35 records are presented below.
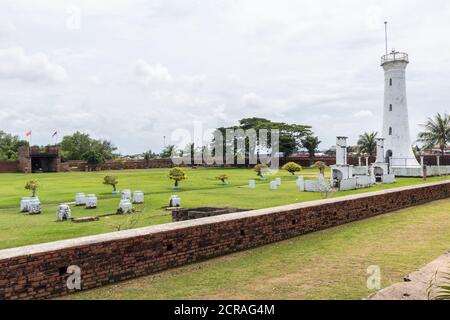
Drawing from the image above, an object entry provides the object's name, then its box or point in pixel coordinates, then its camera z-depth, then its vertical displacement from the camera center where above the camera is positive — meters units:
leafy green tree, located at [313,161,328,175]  28.52 -0.20
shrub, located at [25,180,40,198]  16.95 -0.78
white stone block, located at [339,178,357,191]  21.20 -1.18
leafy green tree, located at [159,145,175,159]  65.46 +2.00
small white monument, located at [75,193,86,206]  16.16 -1.36
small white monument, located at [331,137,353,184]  22.88 -0.12
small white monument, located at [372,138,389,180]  26.28 -0.36
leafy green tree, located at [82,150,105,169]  47.78 +0.83
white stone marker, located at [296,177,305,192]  20.36 -1.08
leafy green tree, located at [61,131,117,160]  59.34 +2.88
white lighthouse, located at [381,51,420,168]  32.31 +3.53
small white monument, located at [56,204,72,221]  12.18 -1.40
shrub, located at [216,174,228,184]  26.30 -0.87
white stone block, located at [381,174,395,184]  25.77 -1.10
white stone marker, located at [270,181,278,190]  21.97 -1.19
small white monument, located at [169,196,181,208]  15.03 -1.38
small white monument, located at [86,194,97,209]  15.21 -1.36
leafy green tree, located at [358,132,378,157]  49.62 +2.14
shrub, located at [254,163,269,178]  30.38 -0.45
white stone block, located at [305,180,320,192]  19.88 -1.11
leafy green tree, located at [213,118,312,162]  55.03 +3.27
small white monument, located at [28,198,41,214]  13.87 -1.39
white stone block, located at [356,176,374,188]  22.68 -1.10
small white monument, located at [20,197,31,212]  14.42 -1.35
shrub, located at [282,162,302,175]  32.44 -0.35
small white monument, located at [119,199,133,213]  13.66 -1.37
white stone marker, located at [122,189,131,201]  15.74 -1.15
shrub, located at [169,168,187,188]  22.81 -0.55
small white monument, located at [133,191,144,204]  16.47 -1.33
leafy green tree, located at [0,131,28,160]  52.62 +3.02
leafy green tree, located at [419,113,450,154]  41.69 +2.81
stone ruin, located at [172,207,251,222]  9.37 -1.12
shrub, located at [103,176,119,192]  20.48 -0.75
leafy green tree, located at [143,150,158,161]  55.89 +1.15
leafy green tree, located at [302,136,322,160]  55.25 +2.45
